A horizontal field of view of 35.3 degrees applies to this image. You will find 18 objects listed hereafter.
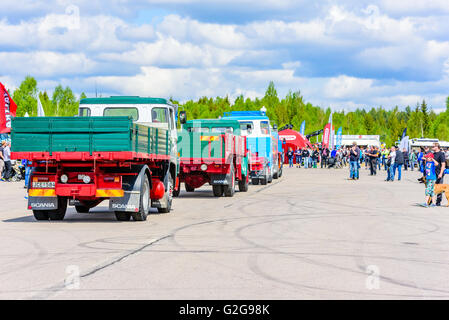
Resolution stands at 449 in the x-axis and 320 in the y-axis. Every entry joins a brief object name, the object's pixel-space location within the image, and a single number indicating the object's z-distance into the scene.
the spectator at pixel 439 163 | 18.73
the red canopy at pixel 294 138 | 64.00
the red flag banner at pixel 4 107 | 32.66
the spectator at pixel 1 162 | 32.10
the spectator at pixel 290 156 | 62.72
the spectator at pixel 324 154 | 59.76
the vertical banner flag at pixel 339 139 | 79.31
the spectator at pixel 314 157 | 60.84
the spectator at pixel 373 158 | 42.62
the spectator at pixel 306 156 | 59.48
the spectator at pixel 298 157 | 63.33
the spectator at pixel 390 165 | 36.16
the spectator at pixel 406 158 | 54.79
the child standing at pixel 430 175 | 18.59
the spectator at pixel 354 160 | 36.72
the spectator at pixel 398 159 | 36.90
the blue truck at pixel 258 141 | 28.73
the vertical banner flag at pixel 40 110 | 35.11
